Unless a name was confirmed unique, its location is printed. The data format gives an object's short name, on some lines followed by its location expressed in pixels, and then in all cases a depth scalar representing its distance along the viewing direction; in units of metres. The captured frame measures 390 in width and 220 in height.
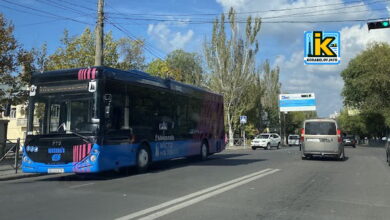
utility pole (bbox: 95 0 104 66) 18.08
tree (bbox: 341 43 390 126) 42.47
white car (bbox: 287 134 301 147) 60.01
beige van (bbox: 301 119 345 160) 19.97
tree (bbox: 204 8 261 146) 43.94
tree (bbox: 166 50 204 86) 74.75
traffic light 16.53
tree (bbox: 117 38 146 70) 36.84
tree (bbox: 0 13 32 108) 20.48
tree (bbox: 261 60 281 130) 68.44
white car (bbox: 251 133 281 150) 40.50
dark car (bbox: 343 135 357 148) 50.38
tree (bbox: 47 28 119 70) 28.17
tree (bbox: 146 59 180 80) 47.38
